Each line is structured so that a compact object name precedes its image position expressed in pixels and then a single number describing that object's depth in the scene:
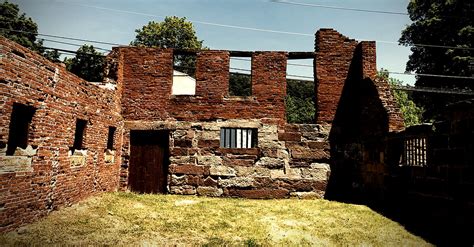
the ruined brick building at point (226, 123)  9.99
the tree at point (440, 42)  17.64
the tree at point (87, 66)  29.30
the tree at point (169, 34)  29.81
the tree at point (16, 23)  22.64
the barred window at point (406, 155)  7.51
